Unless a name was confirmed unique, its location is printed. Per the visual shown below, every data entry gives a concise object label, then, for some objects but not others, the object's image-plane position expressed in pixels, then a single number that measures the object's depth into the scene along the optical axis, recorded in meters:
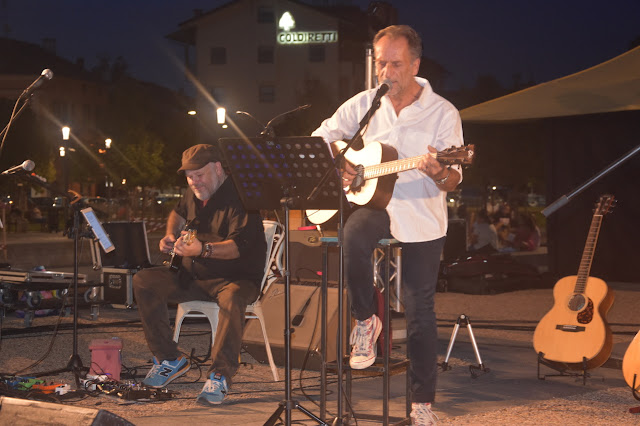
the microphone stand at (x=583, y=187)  5.56
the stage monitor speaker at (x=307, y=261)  7.78
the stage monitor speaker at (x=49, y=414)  3.33
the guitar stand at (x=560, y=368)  6.50
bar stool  4.71
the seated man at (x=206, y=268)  6.23
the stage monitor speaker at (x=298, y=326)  6.79
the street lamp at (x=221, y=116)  21.59
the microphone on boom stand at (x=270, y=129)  4.62
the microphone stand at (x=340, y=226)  4.25
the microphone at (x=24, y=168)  5.69
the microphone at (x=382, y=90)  4.20
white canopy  12.62
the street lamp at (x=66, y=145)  23.78
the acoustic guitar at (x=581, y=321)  6.54
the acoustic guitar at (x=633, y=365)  5.64
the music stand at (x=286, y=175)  4.38
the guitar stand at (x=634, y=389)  5.61
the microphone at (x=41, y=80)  5.81
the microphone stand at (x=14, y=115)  5.96
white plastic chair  6.56
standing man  4.68
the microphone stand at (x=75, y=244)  6.27
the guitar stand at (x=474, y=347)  6.72
